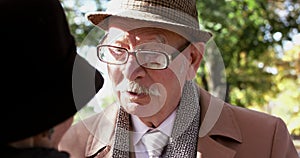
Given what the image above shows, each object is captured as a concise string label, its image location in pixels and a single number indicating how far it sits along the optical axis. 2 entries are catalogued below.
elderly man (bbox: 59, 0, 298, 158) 1.83
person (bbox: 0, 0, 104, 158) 1.03
